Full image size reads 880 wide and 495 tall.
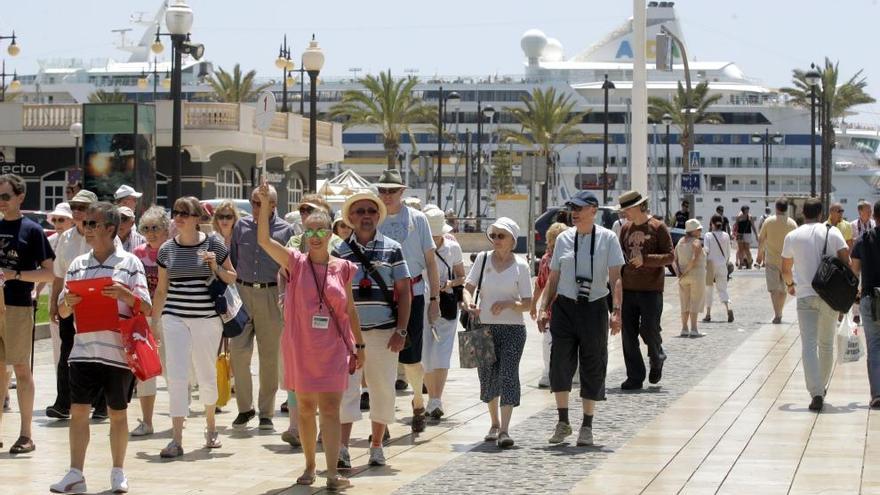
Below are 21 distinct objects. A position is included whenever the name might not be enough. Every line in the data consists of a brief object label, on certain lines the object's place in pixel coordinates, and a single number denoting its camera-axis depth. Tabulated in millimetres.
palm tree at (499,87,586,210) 93062
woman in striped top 10438
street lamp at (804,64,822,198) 47512
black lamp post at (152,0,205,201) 24141
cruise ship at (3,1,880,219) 114188
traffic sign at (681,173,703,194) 36062
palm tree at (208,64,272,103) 84250
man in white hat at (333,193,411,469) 9719
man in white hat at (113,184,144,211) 12469
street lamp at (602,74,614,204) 65075
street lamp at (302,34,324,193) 30672
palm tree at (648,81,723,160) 96875
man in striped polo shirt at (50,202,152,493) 8711
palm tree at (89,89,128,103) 92725
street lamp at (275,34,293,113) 46219
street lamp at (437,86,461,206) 58406
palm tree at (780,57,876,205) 103044
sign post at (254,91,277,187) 20216
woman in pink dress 8688
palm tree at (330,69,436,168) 78875
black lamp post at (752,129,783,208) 101875
